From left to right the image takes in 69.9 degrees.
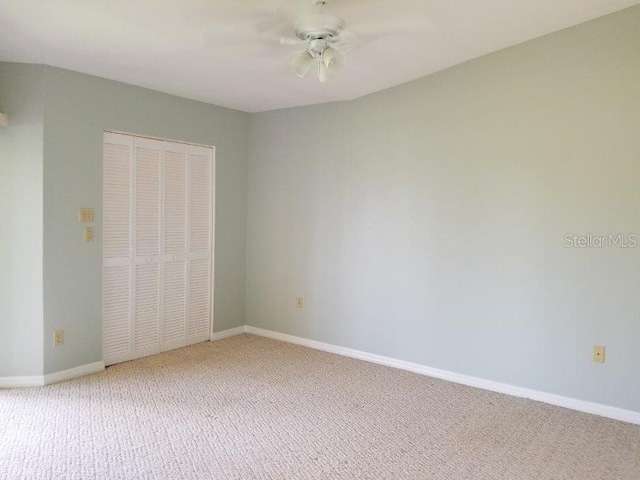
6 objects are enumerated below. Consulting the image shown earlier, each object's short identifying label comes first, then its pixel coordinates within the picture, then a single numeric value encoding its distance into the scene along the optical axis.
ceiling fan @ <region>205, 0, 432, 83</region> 2.46
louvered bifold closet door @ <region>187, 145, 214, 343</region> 4.46
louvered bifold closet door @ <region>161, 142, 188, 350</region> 4.23
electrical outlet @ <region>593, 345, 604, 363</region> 2.98
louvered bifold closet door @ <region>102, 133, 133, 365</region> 3.78
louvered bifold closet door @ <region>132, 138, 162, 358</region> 4.00
